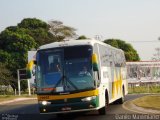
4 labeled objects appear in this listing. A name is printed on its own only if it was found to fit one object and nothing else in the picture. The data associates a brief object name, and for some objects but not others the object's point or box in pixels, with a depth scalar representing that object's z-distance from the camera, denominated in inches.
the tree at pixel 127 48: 4066.9
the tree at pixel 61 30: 3838.6
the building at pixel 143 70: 2239.2
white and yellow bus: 786.2
